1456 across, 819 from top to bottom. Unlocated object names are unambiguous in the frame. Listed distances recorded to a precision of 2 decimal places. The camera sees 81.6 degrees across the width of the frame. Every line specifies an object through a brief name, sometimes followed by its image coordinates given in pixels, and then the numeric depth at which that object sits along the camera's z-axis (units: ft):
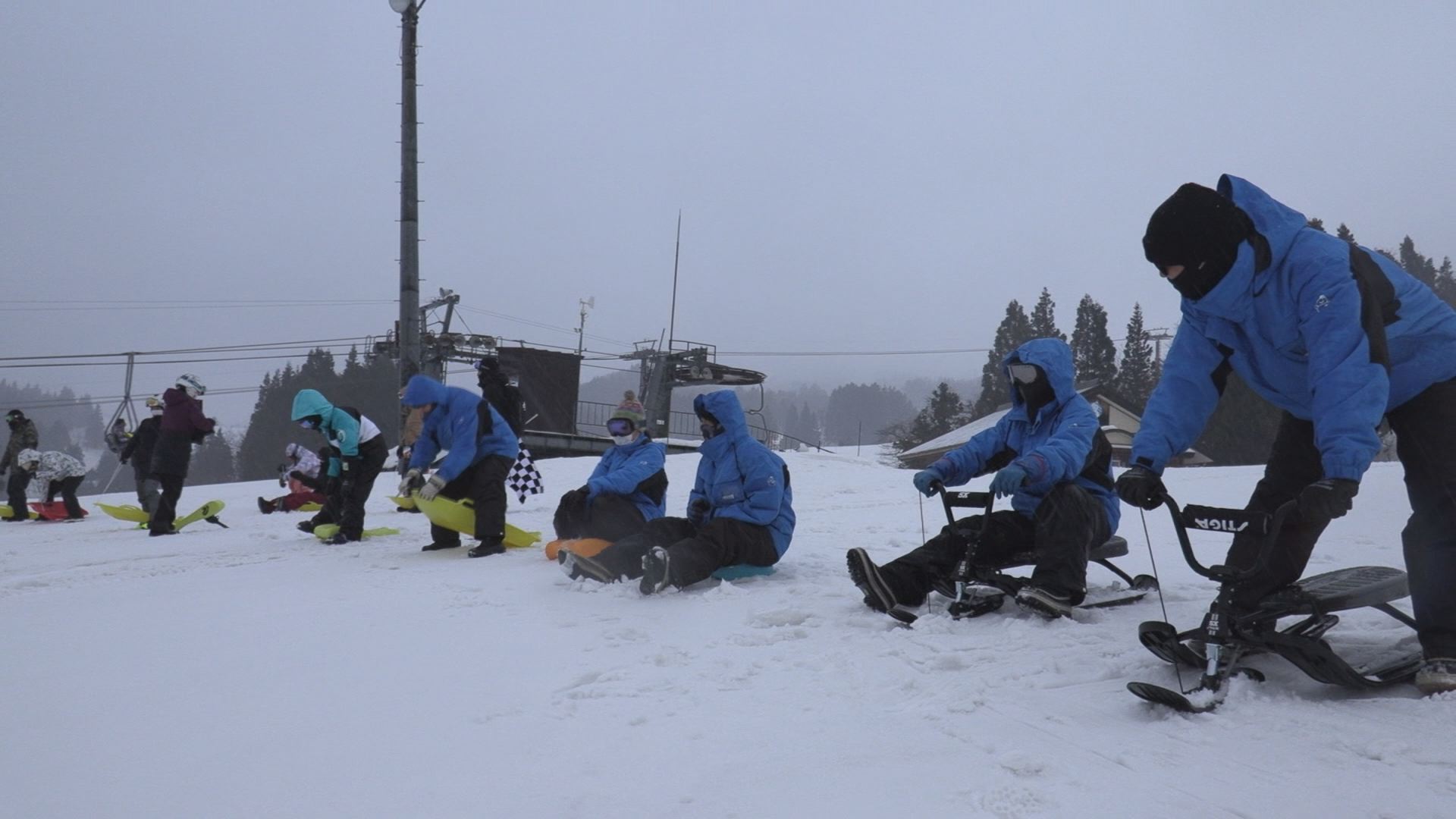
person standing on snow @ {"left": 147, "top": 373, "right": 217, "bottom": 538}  28.55
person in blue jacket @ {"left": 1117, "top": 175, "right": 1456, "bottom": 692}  7.98
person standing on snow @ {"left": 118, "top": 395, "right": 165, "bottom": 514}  33.32
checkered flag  31.12
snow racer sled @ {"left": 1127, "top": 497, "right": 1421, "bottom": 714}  8.11
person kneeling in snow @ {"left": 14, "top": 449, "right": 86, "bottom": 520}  35.88
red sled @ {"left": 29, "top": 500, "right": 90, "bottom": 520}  35.73
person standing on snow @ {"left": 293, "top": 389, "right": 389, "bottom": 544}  24.49
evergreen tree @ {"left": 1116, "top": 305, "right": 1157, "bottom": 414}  160.56
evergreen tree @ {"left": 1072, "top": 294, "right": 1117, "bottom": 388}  155.53
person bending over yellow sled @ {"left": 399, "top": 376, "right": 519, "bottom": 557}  21.27
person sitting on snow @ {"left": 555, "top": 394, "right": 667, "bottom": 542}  18.83
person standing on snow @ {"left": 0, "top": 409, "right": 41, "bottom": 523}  35.86
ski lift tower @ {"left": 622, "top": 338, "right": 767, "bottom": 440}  89.61
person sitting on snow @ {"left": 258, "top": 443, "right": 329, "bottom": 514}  34.88
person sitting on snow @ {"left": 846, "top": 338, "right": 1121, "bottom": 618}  12.07
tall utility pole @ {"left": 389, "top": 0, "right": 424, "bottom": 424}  37.63
